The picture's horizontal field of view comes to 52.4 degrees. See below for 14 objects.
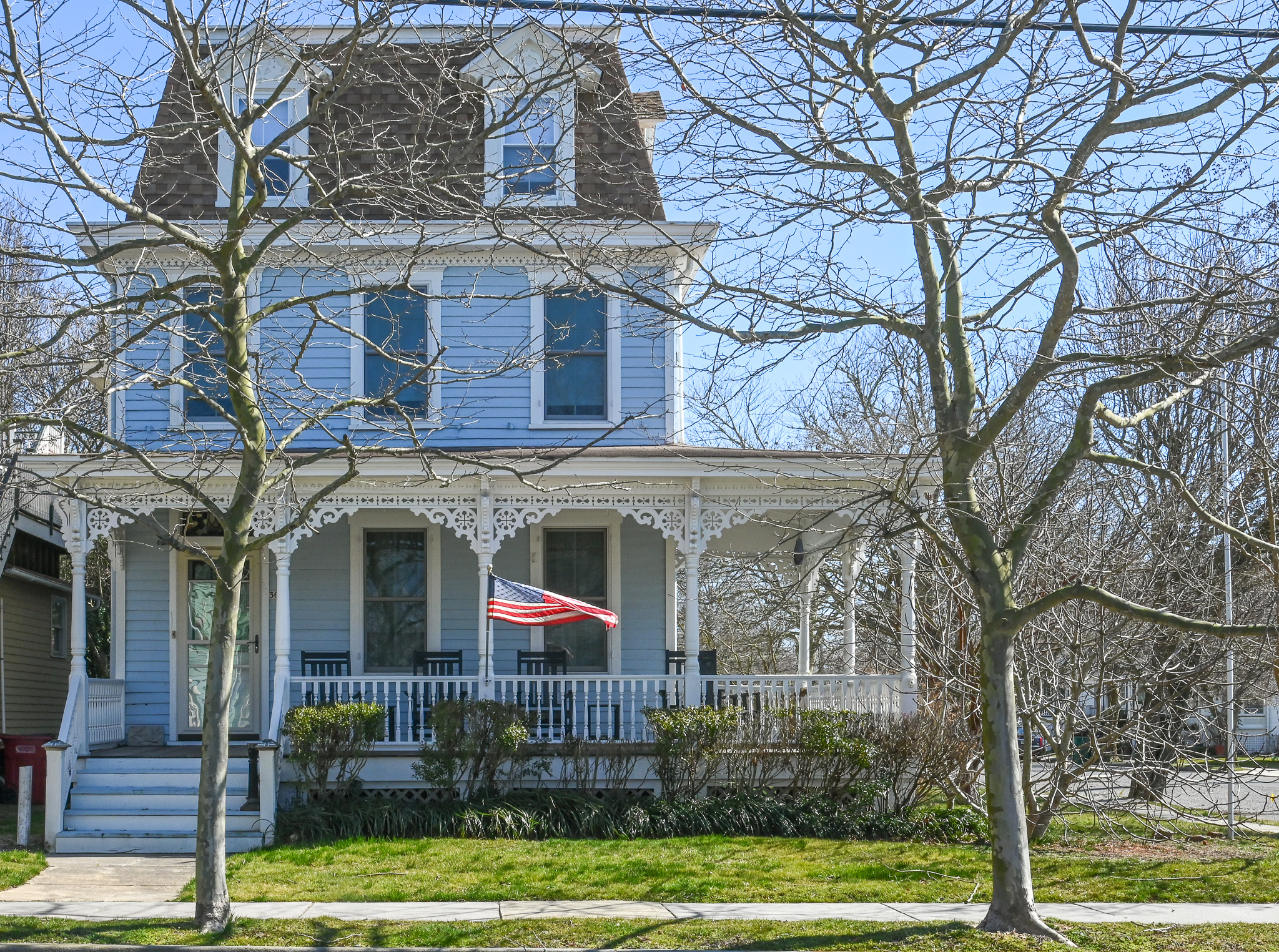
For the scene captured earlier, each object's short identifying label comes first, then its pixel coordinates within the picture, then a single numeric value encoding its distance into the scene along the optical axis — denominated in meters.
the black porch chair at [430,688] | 14.16
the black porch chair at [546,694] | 14.15
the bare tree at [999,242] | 8.16
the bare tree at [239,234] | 8.59
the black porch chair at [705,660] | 15.41
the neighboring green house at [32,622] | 19.56
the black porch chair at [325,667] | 14.76
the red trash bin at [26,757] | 14.55
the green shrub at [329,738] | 13.39
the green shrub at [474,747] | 13.53
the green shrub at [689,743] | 13.75
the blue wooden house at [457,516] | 14.25
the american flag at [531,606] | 13.18
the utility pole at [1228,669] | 12.65
